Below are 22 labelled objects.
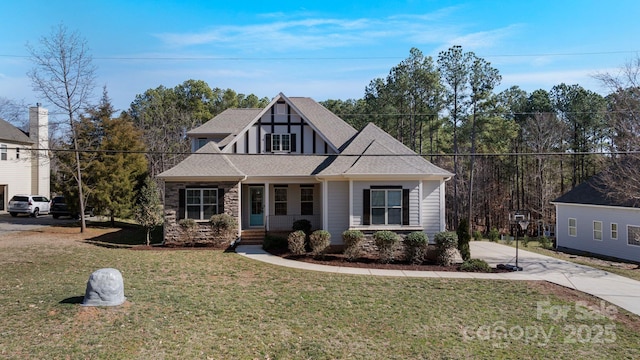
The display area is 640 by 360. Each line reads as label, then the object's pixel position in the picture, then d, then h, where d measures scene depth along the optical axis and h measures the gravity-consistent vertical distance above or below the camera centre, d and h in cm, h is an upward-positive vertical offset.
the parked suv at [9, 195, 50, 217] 2555 -110
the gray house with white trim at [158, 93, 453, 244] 1517 +30
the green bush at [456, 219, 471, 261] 1398 -199
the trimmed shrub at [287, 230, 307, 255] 1467 -217
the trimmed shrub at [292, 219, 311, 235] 1725 -177
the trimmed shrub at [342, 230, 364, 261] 1412 -209
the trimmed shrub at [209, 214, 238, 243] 1636 -170
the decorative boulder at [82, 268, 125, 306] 794 -214
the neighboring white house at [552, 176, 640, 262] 1975 -219
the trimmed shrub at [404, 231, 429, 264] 1382 -222
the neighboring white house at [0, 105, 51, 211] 2900 +184
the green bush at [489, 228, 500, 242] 2398 -319
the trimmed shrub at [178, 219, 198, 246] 1644 -179
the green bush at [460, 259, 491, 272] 1304 -278
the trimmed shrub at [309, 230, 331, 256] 1447 -210
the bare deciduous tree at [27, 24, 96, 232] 1873 +416
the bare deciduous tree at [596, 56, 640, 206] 1677 +215
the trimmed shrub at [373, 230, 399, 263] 1391 -211
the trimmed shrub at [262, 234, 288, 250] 1584 -233
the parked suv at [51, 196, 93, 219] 2534 -129
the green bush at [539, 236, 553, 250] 2420 -379
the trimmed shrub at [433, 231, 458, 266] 1358 -221
